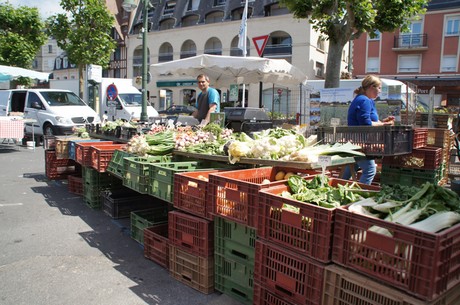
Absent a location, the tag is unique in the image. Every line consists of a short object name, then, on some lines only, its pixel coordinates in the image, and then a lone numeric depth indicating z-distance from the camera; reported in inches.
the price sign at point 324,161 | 122.1
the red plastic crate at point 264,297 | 103.7
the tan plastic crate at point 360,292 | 79.8
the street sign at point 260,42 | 382.0
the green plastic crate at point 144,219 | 175.8
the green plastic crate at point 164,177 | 151.1
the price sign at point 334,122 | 178.2
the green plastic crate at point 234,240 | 117.6
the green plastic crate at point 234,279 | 118.9
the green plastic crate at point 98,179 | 233.8
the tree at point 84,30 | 717.3
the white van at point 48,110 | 509.7
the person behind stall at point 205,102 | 264.2
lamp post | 446.9
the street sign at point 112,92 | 562.6
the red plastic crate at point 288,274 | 94.3
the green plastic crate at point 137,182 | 166.9
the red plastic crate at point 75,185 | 267.9
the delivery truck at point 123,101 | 685.9
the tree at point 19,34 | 880.9
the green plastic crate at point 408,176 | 227.3
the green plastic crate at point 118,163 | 194.2
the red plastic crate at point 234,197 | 113.7
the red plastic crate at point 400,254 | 75.0
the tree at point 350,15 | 421.4
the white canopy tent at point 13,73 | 584.4
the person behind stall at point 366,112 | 193.6
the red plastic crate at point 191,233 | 129.3
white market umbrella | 346.3
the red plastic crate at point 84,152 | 233.1
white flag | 508.3
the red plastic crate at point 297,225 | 92.7
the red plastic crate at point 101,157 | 214.7
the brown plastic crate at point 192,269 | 130.3
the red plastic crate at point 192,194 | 131.2
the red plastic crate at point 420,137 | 217.3
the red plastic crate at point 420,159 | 224.1
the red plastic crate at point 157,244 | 151.6
